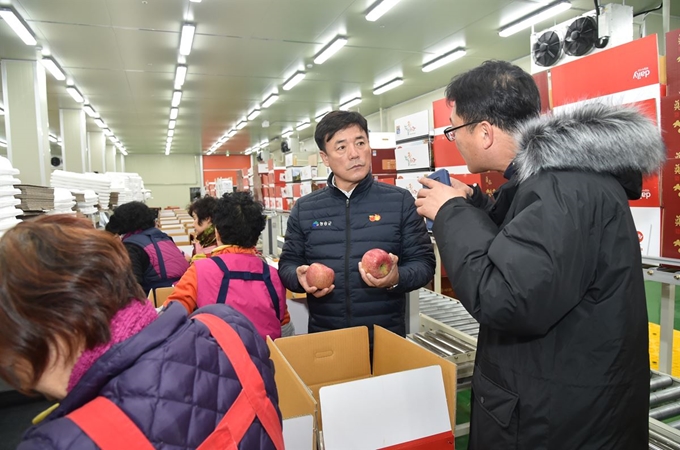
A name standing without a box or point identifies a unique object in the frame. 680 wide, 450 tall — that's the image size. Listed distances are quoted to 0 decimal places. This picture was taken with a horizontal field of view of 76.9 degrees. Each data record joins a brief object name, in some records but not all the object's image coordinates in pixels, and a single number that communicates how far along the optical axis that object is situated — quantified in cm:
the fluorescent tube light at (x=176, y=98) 1231
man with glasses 94
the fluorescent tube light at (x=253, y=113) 1524
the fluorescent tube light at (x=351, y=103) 1428
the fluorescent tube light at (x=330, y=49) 850
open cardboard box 150
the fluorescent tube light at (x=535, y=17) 725
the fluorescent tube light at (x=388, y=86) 1212
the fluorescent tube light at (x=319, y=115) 1565
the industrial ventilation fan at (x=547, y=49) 325
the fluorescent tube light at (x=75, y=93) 1138
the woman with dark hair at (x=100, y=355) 71
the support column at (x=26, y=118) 851
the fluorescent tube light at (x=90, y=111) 1368
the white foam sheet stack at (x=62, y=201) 298
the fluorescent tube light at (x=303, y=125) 1798
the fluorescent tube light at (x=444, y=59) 959
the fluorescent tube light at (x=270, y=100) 1326
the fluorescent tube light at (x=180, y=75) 997
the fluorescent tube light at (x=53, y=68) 894
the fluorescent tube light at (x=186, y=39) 751
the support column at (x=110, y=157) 2256
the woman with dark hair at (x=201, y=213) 428
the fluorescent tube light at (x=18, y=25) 651
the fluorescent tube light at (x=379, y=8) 681
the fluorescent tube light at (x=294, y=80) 1087
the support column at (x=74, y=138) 1270
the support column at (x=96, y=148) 1712
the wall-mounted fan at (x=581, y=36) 298
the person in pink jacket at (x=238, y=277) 209
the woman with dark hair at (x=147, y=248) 344
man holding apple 205
